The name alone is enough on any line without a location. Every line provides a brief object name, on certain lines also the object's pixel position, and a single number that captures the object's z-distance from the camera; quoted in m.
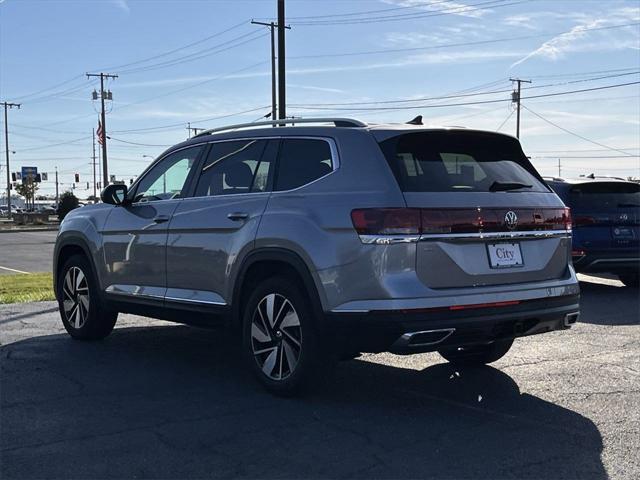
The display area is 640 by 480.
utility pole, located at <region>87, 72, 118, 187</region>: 68.54
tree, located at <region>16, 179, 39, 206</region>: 123.91
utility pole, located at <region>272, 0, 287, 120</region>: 20.56
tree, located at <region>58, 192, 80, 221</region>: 68.29
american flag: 68.38
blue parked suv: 10.64
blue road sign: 110.94
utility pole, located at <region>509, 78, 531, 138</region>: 71.00
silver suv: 4.63
